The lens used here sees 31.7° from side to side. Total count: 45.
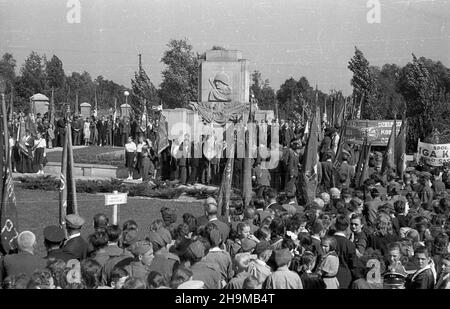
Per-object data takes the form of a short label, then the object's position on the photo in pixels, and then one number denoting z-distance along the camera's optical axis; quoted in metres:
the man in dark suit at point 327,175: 16.64
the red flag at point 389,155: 18.44
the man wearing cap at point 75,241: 8.02
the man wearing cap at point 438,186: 14.27
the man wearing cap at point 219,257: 7.66
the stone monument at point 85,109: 47.97
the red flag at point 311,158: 16.23
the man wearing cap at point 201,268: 7.23
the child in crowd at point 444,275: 7.16
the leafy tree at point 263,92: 49.50
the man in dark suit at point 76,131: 31.11
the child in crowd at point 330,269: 7.20
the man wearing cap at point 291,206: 11.06
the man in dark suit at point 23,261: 7.36
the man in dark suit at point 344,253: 7.48
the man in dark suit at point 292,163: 17.86
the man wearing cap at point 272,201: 11.10
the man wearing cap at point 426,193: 13.53
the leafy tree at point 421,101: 30.20
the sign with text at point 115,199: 11.11
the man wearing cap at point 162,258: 7.34
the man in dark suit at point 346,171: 16.67
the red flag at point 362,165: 17.12
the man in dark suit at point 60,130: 28.80
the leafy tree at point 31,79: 47.81
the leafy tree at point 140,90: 38.84
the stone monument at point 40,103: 35.48
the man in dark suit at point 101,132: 32.03
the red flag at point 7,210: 9.51
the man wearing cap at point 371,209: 10.34
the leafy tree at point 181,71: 44.60
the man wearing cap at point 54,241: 7.84
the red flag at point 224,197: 13.12
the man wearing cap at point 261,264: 7.24
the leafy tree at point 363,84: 36.38
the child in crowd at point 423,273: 7.47
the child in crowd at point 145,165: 20.69
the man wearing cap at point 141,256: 7.08
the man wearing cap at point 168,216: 9.57
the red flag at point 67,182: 11.10
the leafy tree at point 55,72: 49.53
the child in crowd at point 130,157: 21.26
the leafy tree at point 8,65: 43.90
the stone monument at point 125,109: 44.84
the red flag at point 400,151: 18.55
